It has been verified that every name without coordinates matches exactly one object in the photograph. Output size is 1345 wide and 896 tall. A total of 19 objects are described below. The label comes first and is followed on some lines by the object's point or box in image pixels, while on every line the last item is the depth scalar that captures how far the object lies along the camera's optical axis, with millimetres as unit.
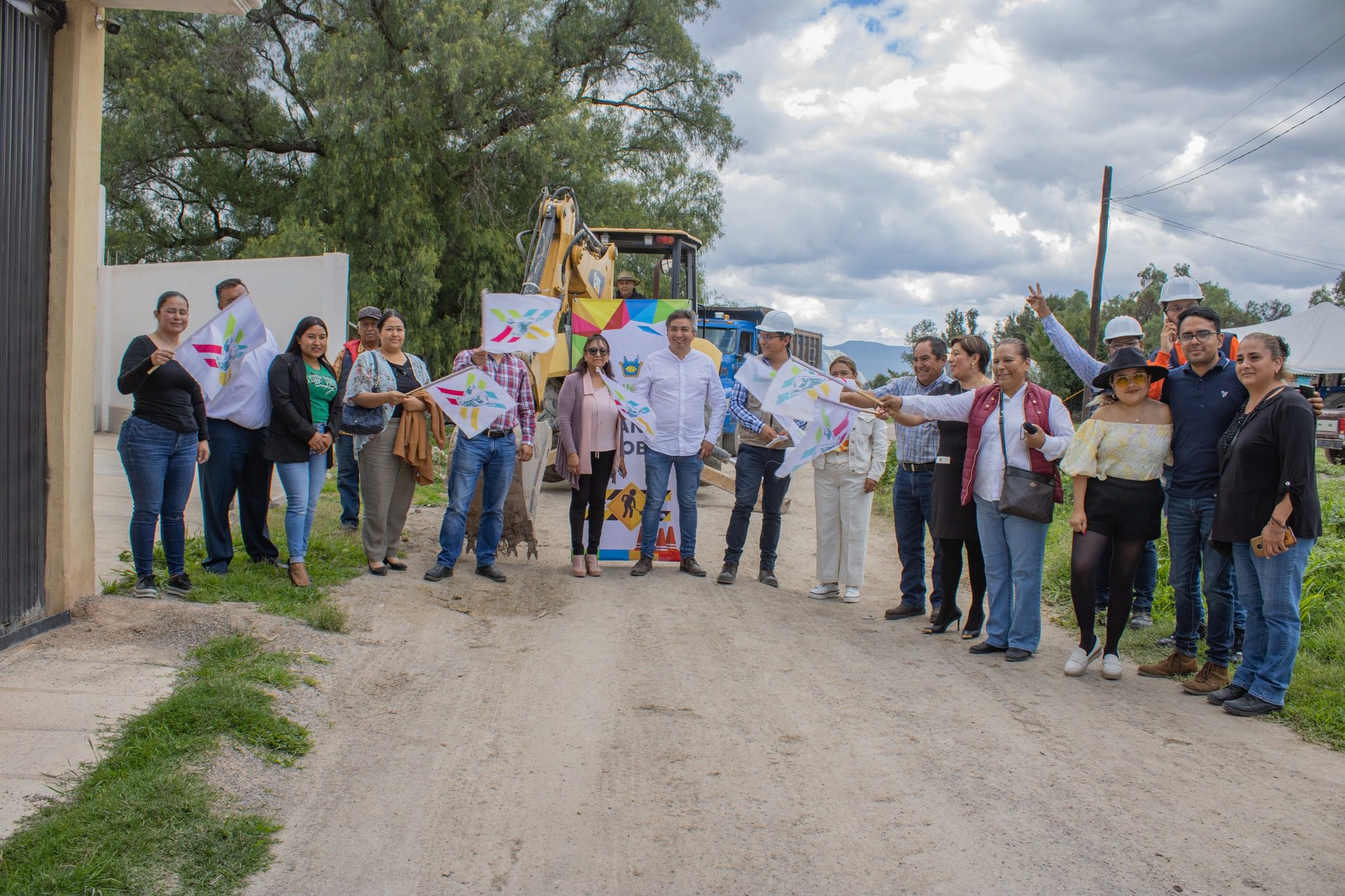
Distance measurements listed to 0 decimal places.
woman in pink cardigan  7859
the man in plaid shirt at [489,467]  7434
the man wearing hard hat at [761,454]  7750
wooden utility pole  24875
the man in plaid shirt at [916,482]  7039
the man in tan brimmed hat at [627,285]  12367
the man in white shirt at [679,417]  7961
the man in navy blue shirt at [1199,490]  5516
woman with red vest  5969
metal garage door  5023
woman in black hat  5582
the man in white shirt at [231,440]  6453
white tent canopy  32406
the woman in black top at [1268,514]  4906
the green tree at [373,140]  17953
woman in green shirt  6520
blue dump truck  15898
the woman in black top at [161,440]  5766
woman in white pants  7621
